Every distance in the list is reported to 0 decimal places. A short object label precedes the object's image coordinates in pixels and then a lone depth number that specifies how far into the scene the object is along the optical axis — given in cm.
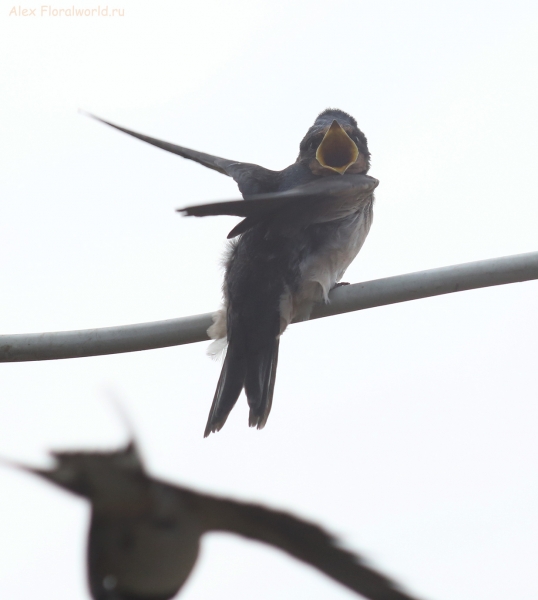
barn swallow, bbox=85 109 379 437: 830
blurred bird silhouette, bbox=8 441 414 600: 409
